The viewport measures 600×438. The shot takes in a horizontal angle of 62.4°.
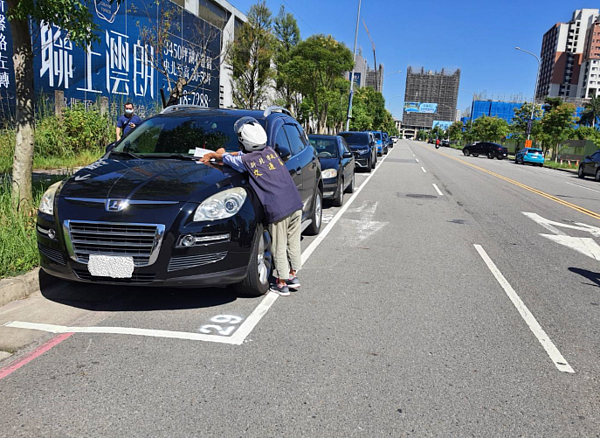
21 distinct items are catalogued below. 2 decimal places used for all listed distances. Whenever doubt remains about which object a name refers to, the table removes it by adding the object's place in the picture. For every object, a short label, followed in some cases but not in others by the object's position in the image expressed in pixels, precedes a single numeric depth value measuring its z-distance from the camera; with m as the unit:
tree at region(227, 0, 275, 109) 27.67
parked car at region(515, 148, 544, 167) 42.22
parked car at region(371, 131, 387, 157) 37.09
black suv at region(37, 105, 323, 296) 4.04
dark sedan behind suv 10.67
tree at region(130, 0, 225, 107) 17.53
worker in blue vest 4.54
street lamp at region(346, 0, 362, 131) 40.27
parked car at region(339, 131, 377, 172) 20.88
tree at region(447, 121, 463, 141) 129.95
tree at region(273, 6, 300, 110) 33.14
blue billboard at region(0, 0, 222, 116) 14.55
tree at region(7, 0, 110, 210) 5.63
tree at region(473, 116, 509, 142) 77.12
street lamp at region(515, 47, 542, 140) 52.94
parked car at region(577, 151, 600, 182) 26.82
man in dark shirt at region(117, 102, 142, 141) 10.70
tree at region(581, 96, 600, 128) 84.49
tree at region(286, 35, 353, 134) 32.44
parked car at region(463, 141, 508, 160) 52.72
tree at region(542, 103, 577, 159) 47.03
